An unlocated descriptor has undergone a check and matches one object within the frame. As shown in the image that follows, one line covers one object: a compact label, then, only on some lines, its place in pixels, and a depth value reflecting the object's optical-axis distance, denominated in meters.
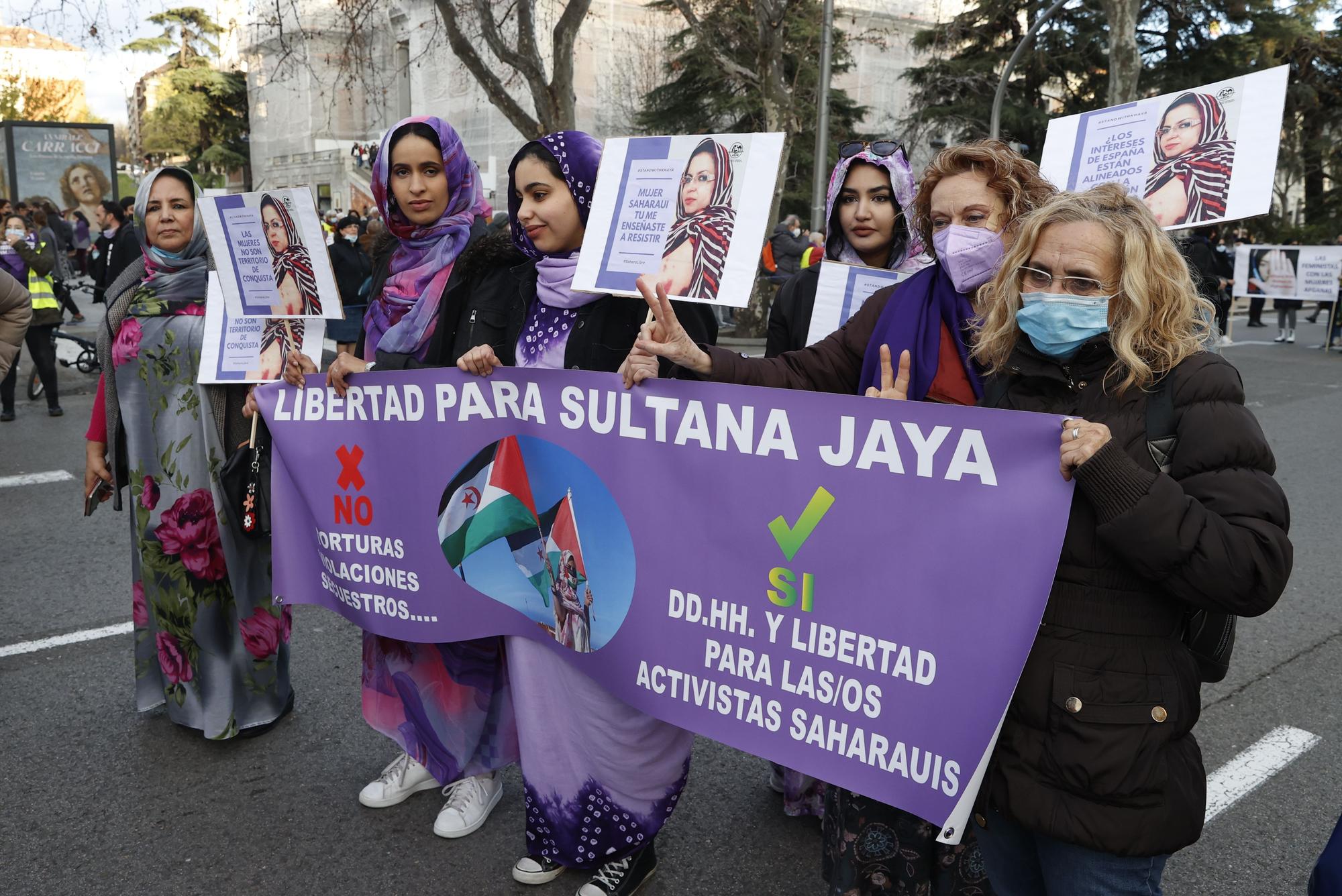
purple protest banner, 1.83
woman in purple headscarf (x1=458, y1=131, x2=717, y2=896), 2.56
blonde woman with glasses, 1.57
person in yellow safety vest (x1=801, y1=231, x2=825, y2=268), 12.71
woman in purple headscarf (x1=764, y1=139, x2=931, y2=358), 2.86
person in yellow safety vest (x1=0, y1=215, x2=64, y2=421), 8.98
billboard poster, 17.36
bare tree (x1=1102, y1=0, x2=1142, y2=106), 13.84
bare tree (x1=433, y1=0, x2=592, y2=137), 12.67
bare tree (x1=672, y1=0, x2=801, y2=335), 14.35
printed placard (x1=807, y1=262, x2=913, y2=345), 2.85
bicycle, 10.91
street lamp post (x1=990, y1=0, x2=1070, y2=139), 15.36
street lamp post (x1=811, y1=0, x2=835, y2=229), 14.98
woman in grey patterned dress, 3.33
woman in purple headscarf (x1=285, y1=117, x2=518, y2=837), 2.93
